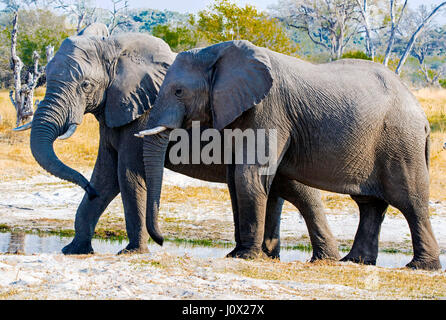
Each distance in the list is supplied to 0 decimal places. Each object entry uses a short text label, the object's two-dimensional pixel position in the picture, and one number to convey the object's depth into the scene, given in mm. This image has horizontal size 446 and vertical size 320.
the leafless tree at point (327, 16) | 33625
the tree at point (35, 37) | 32625
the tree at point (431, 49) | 44656
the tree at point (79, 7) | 32600
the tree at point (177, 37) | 32875
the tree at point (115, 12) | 33094
